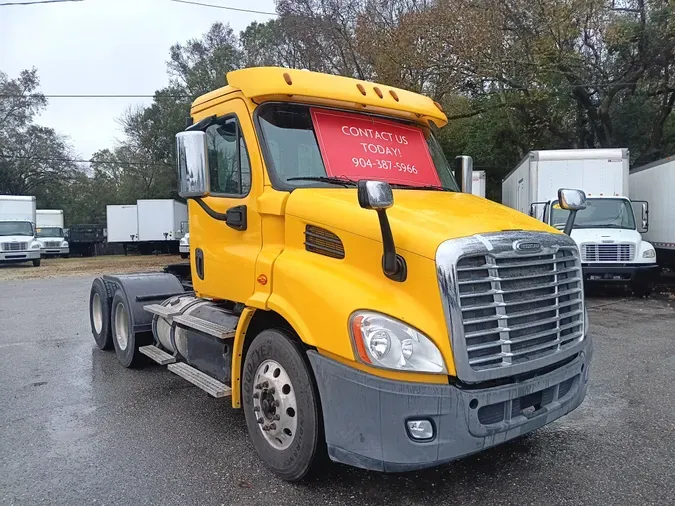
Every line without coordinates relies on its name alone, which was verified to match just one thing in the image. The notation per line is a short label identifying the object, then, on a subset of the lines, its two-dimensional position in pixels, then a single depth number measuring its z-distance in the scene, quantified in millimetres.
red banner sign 4176
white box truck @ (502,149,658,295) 11859
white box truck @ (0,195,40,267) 26109
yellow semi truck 3012
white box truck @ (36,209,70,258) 35594
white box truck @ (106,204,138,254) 36906
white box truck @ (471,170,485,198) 15252
